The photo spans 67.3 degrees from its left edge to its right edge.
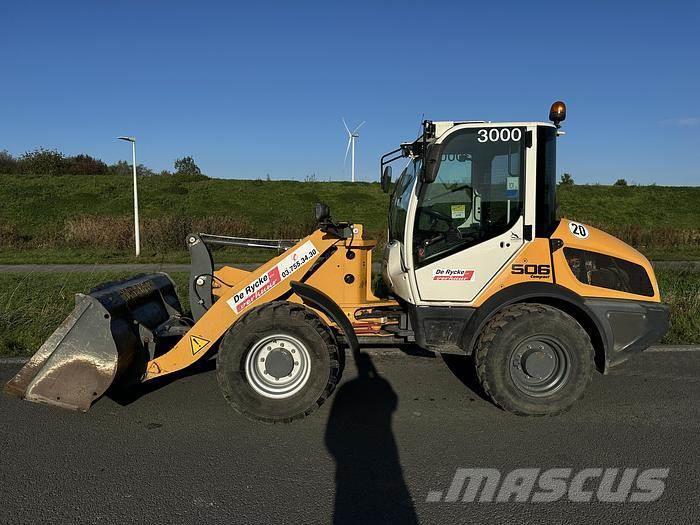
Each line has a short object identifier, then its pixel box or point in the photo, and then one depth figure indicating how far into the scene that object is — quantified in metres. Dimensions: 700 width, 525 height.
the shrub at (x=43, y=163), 48.19
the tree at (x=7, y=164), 48.56
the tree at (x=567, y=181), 42.32
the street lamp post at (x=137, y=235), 18.38
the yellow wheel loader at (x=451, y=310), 4.21
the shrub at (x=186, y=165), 61.25
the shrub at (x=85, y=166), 51.00
